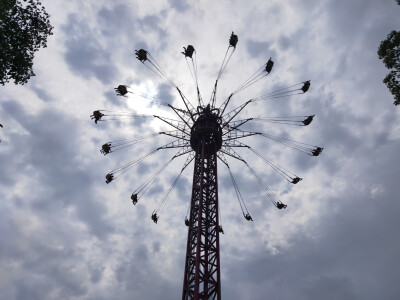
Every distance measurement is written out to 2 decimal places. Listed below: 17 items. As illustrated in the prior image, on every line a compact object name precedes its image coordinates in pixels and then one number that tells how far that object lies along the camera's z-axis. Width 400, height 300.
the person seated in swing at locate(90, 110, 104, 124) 33.00
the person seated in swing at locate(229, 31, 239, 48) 31.77
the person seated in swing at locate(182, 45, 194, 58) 30.50
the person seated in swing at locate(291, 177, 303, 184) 33.46
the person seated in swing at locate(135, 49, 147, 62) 31.20
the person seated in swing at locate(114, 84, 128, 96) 31.83
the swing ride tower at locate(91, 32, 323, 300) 22.36
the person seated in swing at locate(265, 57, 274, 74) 33.50
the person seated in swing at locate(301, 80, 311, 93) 34.41
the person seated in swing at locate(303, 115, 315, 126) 34.72
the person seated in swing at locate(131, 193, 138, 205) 33.12
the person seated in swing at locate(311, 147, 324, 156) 32.66
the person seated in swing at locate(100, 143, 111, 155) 33.34
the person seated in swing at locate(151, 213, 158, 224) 32.16
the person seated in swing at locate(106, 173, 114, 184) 32.81
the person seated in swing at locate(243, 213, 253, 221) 33.25
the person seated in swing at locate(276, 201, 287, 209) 31.94
